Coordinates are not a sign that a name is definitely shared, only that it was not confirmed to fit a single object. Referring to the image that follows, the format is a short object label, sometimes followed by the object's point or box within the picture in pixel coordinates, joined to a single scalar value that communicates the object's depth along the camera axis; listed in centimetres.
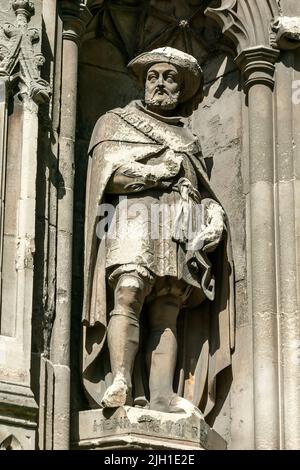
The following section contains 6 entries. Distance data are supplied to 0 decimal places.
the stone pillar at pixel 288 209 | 1184
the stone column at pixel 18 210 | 1096
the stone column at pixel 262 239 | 1186
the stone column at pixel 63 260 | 1129
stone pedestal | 1134
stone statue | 1181
